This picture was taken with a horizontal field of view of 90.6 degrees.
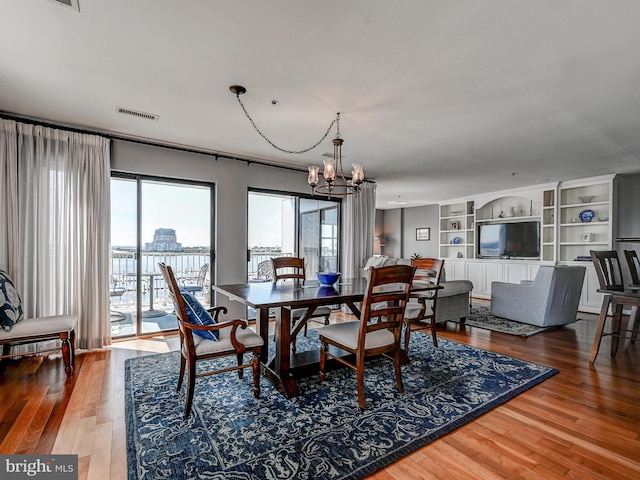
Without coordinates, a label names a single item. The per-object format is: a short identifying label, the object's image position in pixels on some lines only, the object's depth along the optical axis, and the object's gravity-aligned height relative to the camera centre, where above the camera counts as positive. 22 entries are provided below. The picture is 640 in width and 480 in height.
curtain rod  3.24 +1.23
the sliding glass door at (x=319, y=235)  5.63 +0.11
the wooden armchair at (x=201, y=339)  2.12 -0.73
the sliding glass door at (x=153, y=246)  4.02 -0.07
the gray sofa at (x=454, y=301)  4.42 -0.86
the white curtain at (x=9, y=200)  3.12 +0.41
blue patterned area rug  1.68 -1.18
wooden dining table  2.35 -0.54
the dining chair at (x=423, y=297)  3.33 -0.68
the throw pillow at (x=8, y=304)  2.71 -0.57
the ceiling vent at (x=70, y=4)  1.72 +1.30
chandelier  2.70 +0.73
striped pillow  2.27 -0.53
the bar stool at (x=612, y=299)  3.08 -0.55
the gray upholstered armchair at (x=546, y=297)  4.39 -0.81
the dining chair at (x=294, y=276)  3.33 -0.42
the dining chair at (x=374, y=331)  2.22 -0.71
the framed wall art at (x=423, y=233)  9.37 +0.23
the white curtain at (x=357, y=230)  5.93 +0.21
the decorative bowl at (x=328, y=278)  3.03 -0.35
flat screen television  6.83 +0.03
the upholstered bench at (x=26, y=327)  2.68 -0.76
